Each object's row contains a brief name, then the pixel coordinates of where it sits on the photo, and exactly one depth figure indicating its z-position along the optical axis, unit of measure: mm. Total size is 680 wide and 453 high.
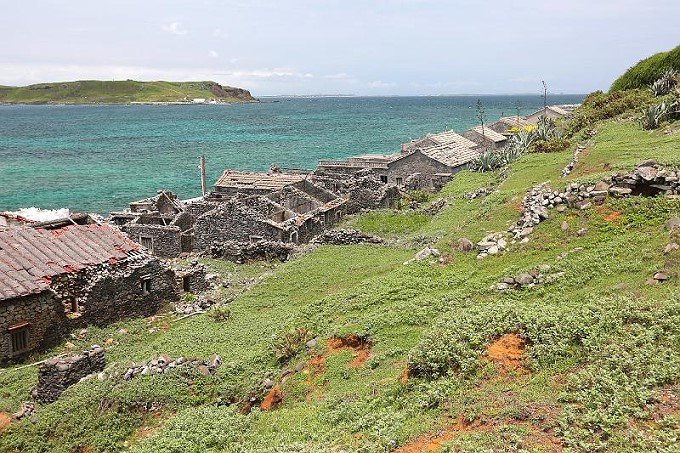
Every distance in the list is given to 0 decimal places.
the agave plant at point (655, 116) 31000
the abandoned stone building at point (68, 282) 21000
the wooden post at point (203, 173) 58075
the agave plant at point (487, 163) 48200
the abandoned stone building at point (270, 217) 34281
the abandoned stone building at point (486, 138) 63875
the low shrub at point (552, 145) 37219
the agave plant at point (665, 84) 39250
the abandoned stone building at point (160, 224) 35000
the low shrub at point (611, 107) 40031
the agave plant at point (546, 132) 42656
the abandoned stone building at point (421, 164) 50219
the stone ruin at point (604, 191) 18219
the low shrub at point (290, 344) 16500
